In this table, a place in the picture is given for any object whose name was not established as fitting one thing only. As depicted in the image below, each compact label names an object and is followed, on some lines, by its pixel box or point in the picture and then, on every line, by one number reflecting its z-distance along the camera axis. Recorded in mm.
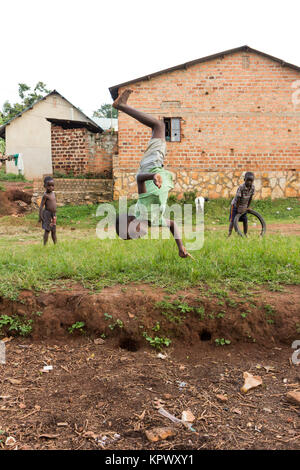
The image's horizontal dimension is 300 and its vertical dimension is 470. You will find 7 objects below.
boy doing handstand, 4070
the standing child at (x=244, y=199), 7312
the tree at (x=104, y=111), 53281
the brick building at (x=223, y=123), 13539
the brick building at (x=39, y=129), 19992
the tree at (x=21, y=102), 28797
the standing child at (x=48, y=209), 7023
